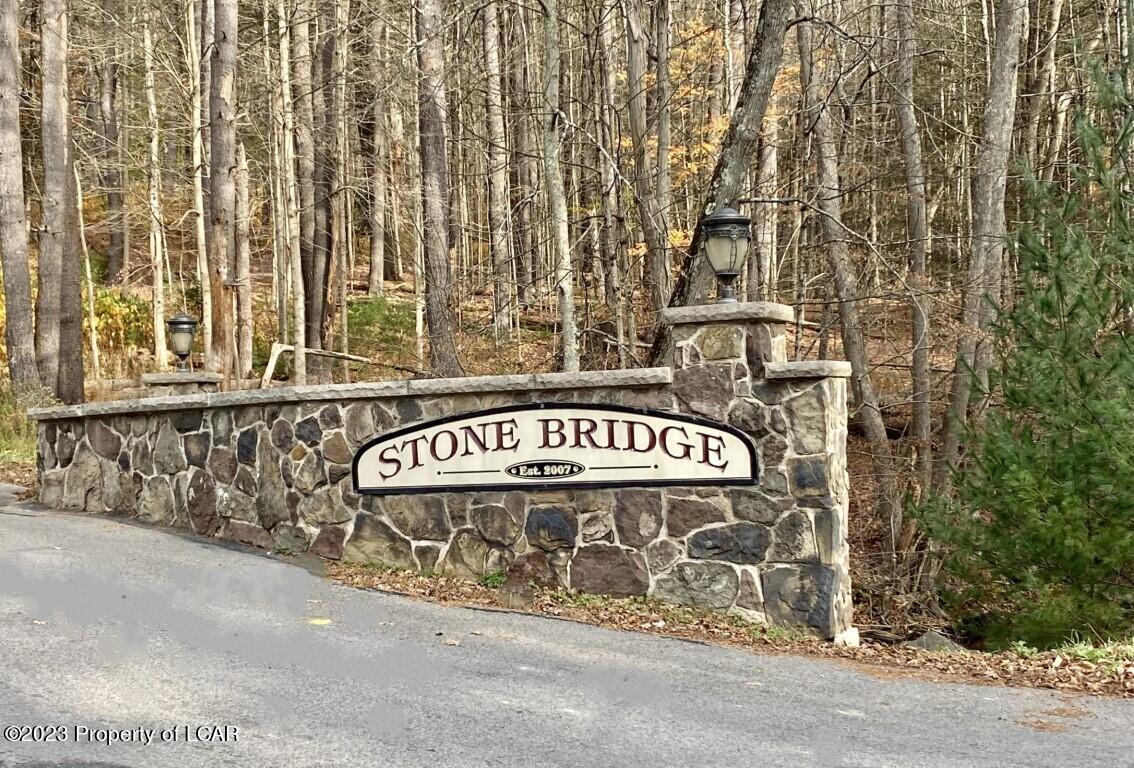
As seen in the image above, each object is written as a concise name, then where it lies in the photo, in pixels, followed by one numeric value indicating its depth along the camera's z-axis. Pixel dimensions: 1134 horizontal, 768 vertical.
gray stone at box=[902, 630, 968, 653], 7.80
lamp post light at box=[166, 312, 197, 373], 10.38
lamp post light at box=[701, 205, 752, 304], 7.26
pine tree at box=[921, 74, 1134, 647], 7.80
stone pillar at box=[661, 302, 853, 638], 7.14
